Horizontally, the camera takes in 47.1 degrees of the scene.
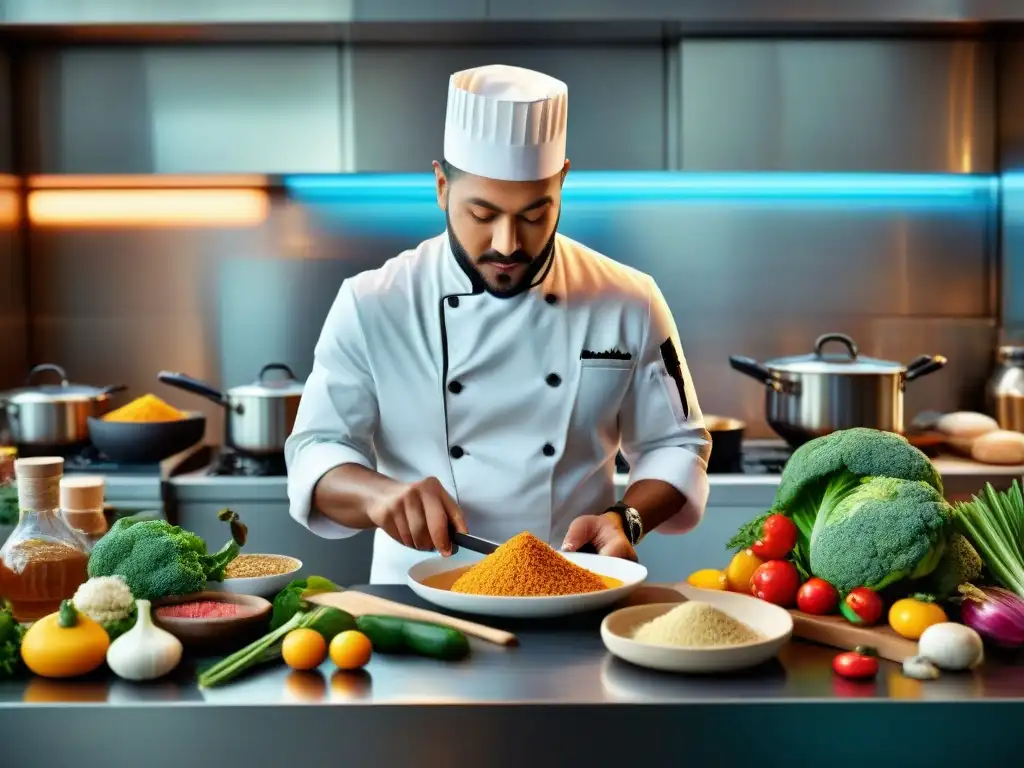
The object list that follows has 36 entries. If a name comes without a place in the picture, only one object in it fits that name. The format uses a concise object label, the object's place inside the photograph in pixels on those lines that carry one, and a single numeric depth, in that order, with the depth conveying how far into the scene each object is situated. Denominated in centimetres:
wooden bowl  142
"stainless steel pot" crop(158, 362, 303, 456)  331
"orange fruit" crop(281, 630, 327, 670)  136
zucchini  139
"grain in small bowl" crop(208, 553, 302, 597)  158
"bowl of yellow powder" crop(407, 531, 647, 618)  150
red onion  143
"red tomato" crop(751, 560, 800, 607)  160
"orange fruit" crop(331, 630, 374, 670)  136
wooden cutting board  142
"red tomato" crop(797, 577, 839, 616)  155
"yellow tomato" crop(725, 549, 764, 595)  167
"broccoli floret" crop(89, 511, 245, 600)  148
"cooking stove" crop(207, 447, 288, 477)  334
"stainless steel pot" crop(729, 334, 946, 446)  330
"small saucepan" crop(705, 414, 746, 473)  334
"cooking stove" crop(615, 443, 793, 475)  333
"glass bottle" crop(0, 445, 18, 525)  166
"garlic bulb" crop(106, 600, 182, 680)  132
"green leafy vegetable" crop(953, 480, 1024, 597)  156
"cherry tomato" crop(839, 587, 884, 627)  148
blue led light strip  383
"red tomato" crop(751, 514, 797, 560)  165
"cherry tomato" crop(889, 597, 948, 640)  143
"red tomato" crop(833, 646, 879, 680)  134
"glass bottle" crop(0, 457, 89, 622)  151
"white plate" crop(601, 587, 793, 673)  132
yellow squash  133
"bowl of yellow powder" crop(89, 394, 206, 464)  329
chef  215
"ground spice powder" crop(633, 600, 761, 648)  135
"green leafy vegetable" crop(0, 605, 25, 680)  136
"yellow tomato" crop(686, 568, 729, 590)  170
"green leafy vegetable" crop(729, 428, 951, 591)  148
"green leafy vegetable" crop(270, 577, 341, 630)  149
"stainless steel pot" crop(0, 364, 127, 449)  341
